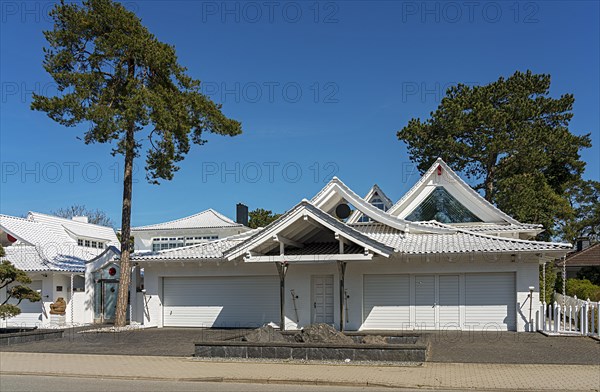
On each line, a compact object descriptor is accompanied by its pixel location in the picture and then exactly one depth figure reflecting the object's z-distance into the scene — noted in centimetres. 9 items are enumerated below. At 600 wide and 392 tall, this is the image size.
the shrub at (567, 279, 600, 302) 3353
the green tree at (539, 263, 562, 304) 3153
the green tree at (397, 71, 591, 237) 3747
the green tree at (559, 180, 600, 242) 5838
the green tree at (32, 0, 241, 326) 2289
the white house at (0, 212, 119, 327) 2902
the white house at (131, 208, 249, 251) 4109
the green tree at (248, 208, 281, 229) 5578
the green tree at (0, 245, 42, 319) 2062
